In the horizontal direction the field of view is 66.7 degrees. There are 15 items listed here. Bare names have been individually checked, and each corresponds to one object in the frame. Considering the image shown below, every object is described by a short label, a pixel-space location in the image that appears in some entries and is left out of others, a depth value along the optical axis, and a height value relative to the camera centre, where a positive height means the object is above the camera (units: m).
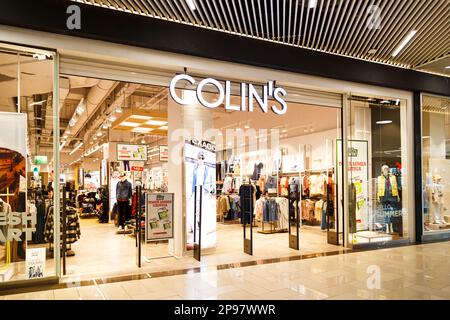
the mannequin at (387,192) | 7.52 -0.45
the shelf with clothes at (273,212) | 9.00 -1.05
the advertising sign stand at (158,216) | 5.74 -0.72
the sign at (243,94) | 5.41 +1.36
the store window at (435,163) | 7.82 +0.20
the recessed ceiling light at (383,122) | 7.58 +1.11
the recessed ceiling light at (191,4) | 4.52 +2.28
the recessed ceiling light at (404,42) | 5.69 +2.28
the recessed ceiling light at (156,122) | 8.98 +1.39
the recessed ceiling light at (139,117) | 8.27 +1.40
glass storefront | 4.58 +0.14
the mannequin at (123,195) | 9.50 -0.58
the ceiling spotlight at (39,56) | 4.54 +1.59
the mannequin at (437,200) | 8.10 -0.70
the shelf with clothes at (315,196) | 8.98 -0.66
